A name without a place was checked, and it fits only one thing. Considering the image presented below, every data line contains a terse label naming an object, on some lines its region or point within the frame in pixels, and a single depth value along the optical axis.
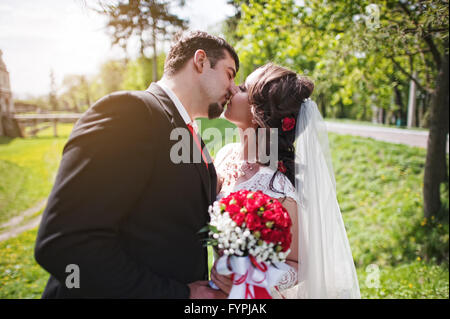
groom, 1.30
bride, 2.19
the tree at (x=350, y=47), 4.65
